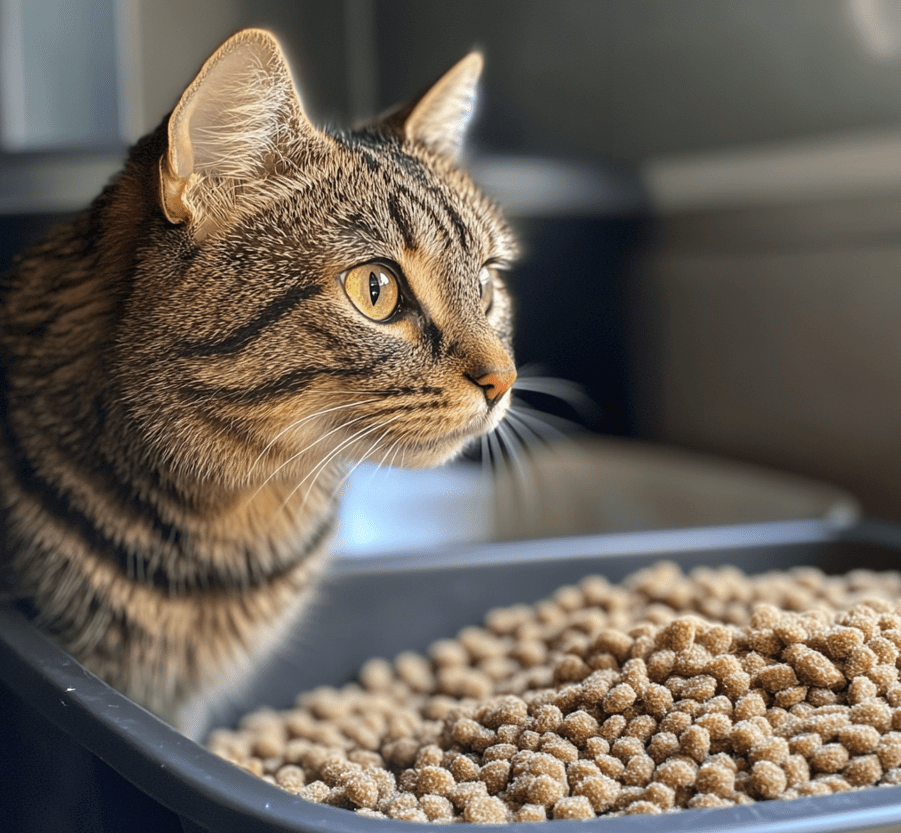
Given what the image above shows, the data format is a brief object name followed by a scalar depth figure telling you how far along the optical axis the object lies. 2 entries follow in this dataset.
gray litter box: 0.47
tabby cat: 0.68
